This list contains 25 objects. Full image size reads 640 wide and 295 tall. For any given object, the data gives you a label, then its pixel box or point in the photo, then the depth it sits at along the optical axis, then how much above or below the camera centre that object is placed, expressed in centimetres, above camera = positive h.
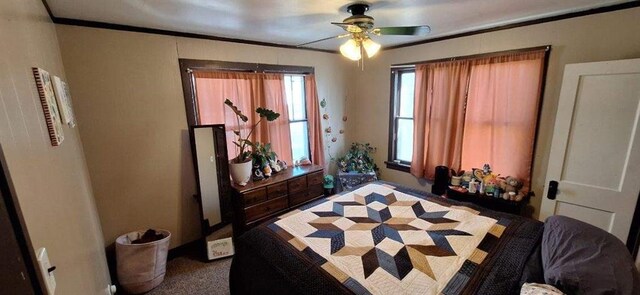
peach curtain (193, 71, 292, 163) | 266 +4
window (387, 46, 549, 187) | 251 -14
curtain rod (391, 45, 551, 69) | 236 +46
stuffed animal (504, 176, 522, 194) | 258 -88
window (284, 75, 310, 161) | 341 -16
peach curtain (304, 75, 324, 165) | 352 -25
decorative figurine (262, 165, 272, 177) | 297 -77
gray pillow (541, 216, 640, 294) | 110 -79
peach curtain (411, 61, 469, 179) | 294 -19
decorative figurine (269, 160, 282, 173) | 309 -75
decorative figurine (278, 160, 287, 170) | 325 -77
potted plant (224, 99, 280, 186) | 270 -53
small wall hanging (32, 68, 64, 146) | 99 +3
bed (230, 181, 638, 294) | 131 -92
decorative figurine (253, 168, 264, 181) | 289 -79
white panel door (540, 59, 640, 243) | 190 -39
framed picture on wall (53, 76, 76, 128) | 131 +4
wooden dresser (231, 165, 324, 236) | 266 -102
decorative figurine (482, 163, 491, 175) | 280 -77
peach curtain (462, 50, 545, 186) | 246 -15
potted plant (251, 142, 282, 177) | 294 -62
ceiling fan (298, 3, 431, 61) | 179 +50
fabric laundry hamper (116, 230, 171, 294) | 215 -133
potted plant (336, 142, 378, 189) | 365 -96
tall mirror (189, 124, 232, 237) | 256 -68
